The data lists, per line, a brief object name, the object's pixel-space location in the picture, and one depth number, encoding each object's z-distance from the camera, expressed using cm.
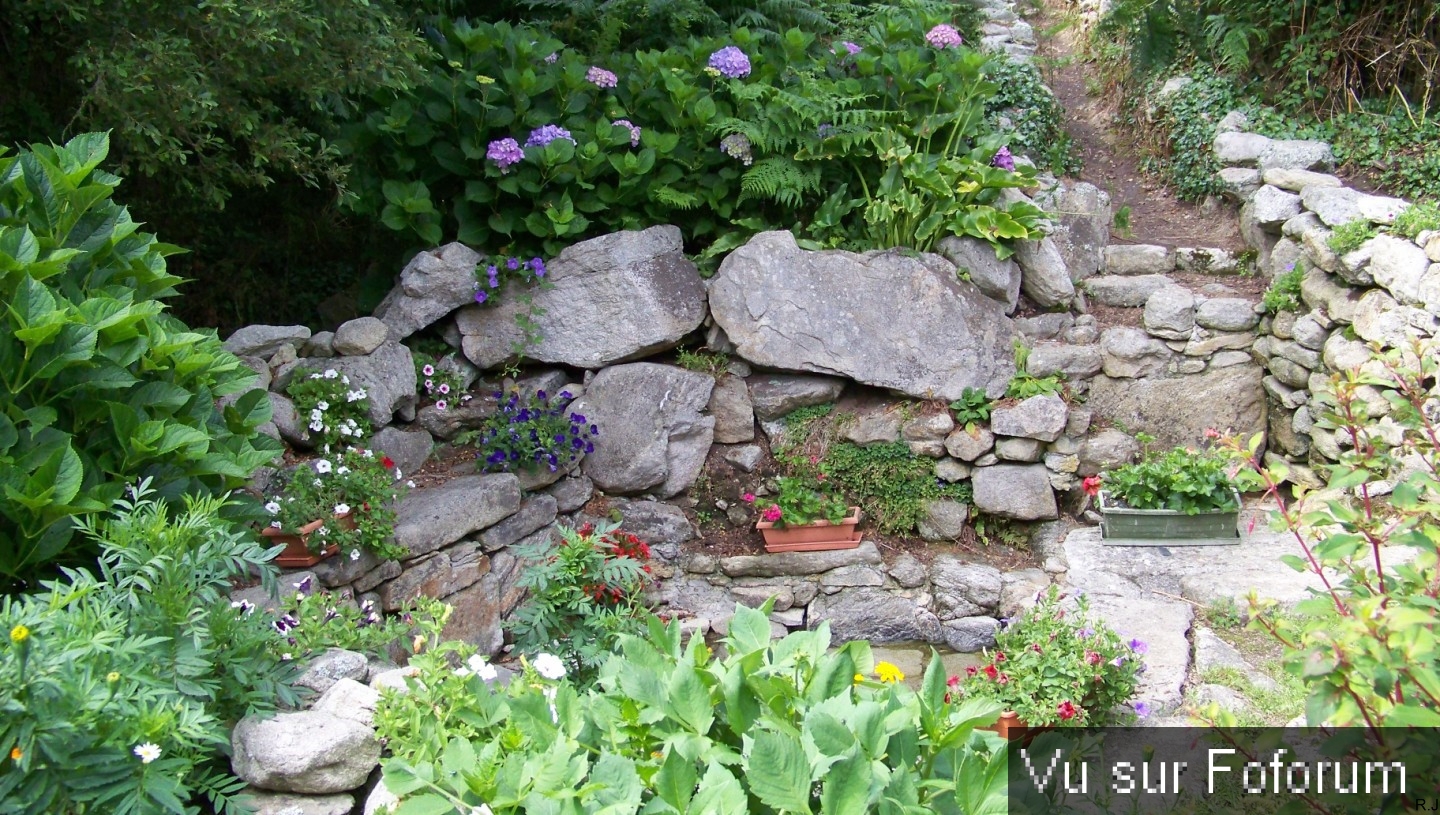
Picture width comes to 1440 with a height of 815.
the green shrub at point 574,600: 414
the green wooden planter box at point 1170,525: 509
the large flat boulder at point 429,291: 533
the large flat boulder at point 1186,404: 557
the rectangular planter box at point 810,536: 539
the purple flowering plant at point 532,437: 510
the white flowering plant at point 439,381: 532
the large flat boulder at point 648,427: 548
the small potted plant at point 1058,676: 347
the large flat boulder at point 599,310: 550
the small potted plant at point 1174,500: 504
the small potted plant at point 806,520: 534
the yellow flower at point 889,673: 294
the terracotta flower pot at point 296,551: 422
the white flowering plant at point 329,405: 469
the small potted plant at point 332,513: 417
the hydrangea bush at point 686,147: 534
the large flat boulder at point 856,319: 555
